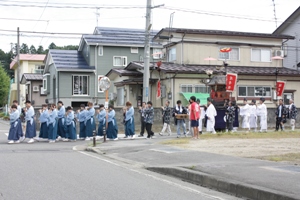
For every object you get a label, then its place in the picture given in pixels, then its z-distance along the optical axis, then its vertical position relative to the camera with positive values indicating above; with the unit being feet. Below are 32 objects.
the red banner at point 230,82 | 95.96 +5.71
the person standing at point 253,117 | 90.43 -1.30
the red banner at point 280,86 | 113.09 +5.81
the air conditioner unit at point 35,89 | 208.87 +8.81
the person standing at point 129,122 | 79.56 -2.04
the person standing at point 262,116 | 88.17 -0.98
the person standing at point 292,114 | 89.51 -0.59
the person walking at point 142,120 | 81.52 -1.73
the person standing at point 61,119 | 82.38 -1.64
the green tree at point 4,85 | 265.75 +13.57
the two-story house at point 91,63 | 163.43 +16.06
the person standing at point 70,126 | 82.12 -2.83
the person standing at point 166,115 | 84.23 -0.86
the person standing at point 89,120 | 83.05 -1.80
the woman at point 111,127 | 78.48 -2.81
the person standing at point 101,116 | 79.79 -1.06
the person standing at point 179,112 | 80.68 -0.31
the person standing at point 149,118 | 79.61 -1.33
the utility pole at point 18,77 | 164.38 +10.99
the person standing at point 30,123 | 78.07 -2.24
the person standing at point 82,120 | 83.92 -1.83
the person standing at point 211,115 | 79.25 -0.77
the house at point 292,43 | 143.13 +20.32
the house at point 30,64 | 239.50 +22.66
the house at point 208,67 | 112.06 +10.89
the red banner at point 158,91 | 110.68 +4.37
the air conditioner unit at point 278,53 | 126.51 +15.18
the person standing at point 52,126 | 79.71 -2.77
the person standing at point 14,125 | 75.41 -2.50
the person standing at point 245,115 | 89.57 -0.83
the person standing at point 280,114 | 87.56 -0.60
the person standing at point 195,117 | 71.46 -1.00
